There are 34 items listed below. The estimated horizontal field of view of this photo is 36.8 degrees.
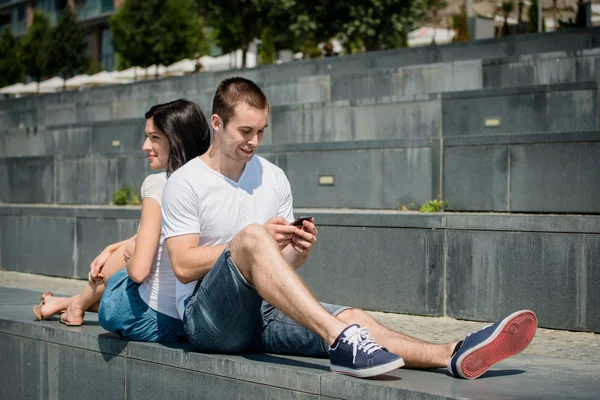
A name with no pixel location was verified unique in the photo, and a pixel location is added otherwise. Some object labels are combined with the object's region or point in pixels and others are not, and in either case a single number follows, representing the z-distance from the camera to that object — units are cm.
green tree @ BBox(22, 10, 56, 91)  4438
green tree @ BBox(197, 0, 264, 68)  3424
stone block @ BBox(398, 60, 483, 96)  1382
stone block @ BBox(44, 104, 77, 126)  1934
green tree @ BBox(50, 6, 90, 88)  4503
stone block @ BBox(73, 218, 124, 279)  1022
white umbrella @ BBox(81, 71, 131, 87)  3450
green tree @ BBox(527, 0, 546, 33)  2308
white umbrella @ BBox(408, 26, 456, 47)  2893
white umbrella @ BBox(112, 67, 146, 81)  3569
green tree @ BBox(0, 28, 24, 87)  4669
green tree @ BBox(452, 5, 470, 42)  2372
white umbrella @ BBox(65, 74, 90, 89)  3494
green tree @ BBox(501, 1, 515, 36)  2751
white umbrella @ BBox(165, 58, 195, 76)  3453
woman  467
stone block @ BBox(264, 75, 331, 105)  1524
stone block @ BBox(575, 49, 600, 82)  1253
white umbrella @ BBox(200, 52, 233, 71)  3541
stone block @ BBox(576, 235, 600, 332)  675
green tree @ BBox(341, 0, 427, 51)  2644
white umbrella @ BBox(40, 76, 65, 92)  3600
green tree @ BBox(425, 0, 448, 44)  3397
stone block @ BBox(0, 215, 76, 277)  1080
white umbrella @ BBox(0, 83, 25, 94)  3703
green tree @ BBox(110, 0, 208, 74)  3897
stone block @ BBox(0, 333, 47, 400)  550
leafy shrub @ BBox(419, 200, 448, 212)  939
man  390
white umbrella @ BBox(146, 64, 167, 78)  3628
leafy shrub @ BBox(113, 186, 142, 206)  1192
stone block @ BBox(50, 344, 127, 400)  498
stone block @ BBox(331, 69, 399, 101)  1462
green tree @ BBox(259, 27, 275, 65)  2860
